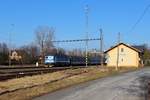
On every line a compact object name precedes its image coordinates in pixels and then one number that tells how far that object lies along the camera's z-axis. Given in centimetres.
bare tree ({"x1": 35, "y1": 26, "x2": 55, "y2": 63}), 13600
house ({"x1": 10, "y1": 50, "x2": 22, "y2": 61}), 10632
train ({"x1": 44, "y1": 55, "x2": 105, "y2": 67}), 8538
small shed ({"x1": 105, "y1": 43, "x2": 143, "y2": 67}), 9909
